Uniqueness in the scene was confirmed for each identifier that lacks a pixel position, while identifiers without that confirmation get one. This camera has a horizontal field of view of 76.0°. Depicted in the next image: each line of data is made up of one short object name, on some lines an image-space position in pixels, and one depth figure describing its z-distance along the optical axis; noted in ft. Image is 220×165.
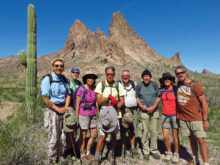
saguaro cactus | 15.10
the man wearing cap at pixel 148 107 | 11.88
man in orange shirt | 10.18
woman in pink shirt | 10.65
